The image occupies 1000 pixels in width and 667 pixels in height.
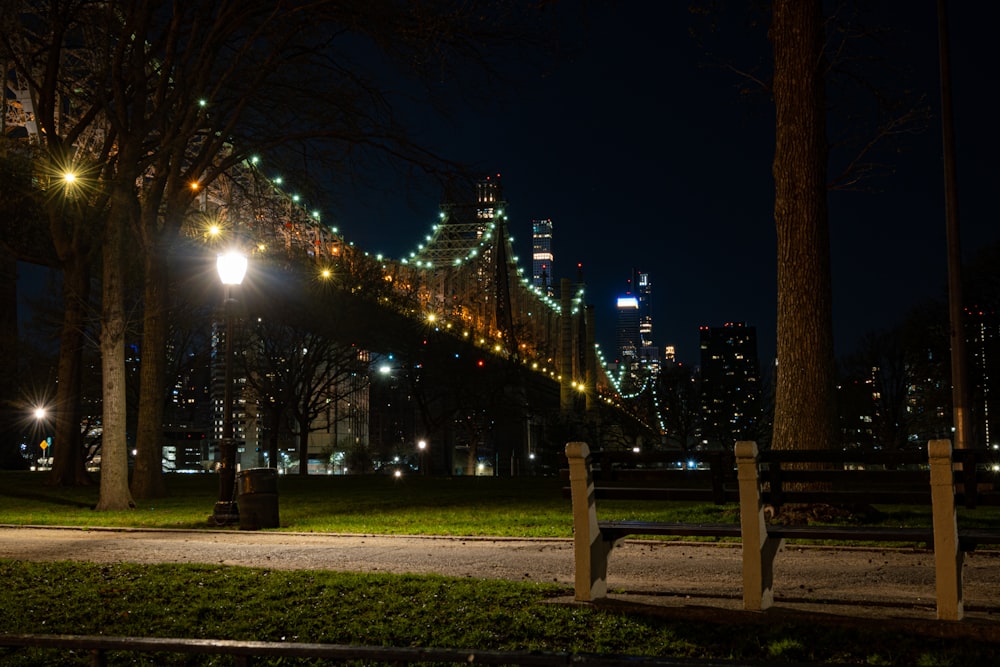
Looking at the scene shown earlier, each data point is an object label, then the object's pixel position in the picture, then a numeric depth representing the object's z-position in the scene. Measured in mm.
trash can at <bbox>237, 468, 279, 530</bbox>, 14391
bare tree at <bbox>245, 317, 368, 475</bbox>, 42750
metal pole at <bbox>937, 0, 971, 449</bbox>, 13789
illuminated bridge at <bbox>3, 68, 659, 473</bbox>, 27781
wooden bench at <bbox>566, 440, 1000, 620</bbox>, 5883
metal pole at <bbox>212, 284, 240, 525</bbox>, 15281
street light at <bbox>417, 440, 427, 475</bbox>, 46716
